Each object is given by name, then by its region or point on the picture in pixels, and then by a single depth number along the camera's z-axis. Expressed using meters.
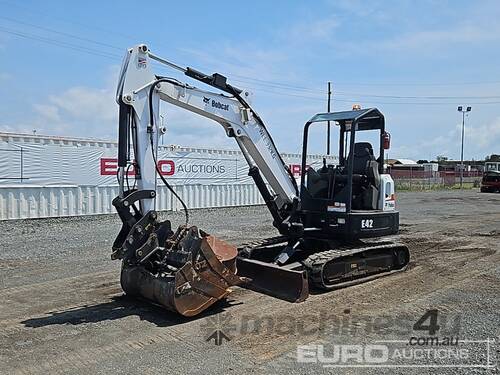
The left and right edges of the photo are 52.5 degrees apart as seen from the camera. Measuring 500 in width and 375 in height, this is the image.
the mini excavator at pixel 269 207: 6.41
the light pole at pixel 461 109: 51.94
